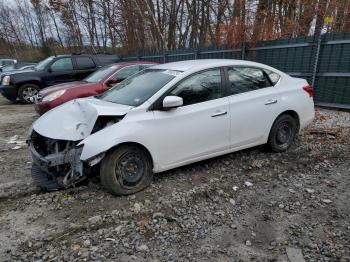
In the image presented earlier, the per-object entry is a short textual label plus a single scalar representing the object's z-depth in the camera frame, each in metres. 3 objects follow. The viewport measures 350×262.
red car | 6.69
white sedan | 3.43
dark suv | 10.67
